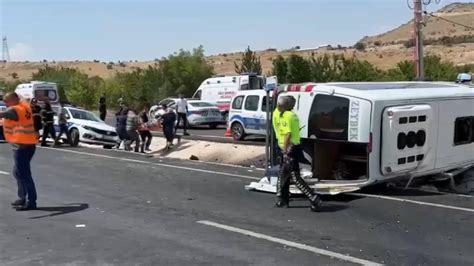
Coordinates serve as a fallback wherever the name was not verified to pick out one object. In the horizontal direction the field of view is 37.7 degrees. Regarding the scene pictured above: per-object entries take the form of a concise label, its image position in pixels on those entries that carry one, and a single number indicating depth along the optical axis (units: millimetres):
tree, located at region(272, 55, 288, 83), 44997
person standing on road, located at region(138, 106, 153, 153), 21266
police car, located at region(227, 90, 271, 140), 24594
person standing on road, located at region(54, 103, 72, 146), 22688
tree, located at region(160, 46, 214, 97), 53062
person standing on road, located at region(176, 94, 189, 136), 27156
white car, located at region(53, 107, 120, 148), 23453
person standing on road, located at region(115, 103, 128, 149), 21266
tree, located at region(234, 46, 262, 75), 51000
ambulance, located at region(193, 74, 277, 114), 35156
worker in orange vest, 10031
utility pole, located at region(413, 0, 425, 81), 30391
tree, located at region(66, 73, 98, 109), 56188
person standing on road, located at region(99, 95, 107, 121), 32781
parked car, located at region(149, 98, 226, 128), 32656
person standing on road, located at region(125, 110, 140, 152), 20781
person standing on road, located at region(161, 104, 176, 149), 20656
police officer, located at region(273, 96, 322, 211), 10188
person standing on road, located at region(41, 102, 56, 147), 22234
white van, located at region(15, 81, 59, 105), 37750
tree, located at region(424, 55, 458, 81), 37531
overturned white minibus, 11039
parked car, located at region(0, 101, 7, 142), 22850
